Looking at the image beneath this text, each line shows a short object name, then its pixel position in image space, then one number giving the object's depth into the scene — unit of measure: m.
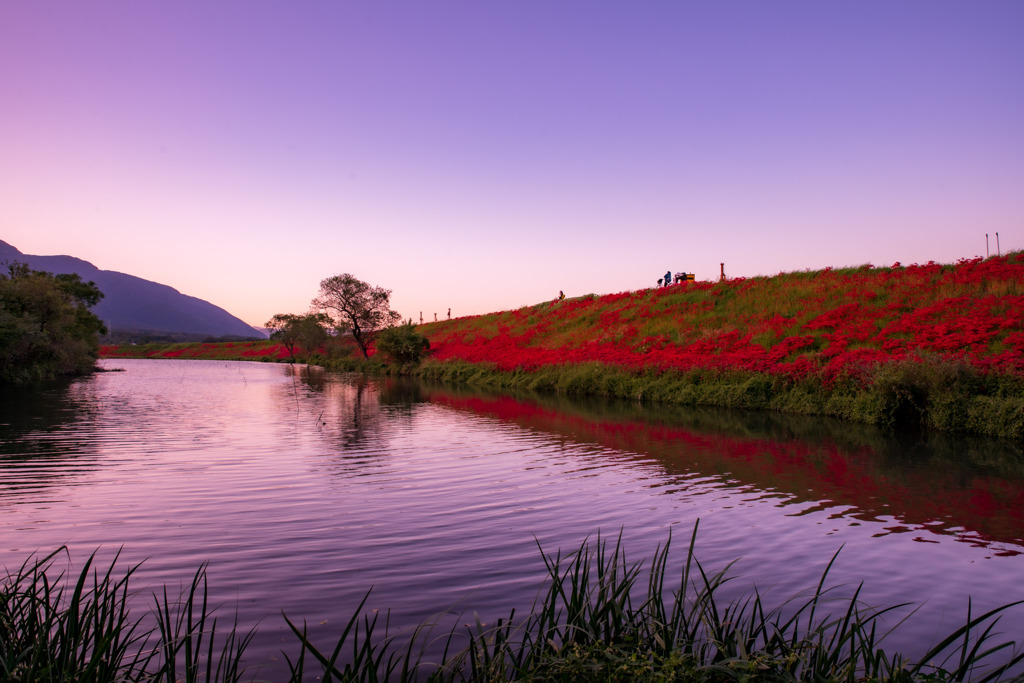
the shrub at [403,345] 49.25
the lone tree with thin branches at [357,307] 59.44
